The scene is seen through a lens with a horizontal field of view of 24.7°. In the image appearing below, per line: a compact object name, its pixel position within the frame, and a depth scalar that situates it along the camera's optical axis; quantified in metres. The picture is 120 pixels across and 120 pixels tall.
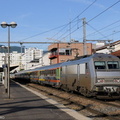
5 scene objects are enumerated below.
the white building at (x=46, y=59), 103.84
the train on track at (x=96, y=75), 15.87
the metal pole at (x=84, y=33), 30.45
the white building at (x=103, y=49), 46.57
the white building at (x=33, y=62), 119.84
